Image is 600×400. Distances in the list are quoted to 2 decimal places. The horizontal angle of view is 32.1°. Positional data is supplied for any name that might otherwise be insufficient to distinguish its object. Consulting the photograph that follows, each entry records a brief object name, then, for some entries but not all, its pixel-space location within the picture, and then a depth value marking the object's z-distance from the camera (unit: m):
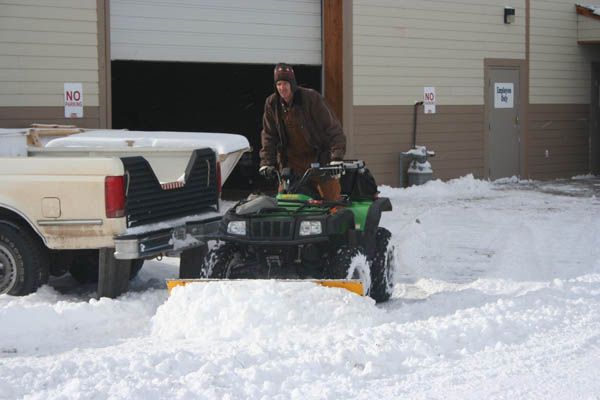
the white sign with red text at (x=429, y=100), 18.48
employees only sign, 19.89
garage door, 14.77
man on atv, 8.83
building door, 19.80
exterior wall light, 19.78
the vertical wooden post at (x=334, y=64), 17.20
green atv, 7.79
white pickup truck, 8.05
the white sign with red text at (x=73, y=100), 13.66
